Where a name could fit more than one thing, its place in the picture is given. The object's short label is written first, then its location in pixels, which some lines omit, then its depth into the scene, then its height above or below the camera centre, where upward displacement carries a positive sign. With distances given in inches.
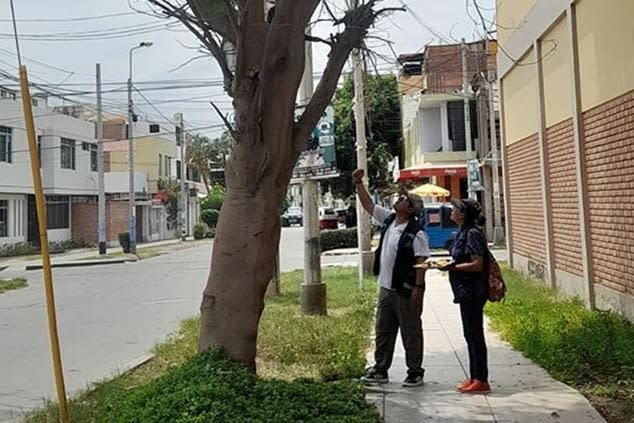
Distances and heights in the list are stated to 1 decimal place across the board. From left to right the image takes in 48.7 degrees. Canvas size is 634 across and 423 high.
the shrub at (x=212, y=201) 2393.0 +93.0
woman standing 243.3 -23.2
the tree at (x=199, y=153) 2853.8 +306.6
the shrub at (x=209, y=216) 2306.0 +38.3
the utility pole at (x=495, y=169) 1024.2 +72.8
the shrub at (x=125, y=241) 1411.2 -20.6
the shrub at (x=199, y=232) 2065.7 -10.5
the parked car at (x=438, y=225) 992.9 -6.2
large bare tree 211.9 +19.4
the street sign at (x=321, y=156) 474.3 +46.6
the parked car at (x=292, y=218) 2792.8 +29.9
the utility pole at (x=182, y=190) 1942.7 +112.0
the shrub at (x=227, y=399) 177.6 -46.6
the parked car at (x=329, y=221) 1583.4 +6.6
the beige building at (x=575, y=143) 354.9 +45.5
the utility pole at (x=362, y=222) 604.4 +0.9
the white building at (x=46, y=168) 1414.9 +145.3
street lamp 1392.7 +105.5
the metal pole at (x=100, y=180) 1323.8 +98.5
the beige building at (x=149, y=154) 2100.1 +243.5
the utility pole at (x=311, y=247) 440.5 -14.7
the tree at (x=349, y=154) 1441.9 +147.5
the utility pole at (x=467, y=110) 1079.0 +168.6
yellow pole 183.0 -0.7
